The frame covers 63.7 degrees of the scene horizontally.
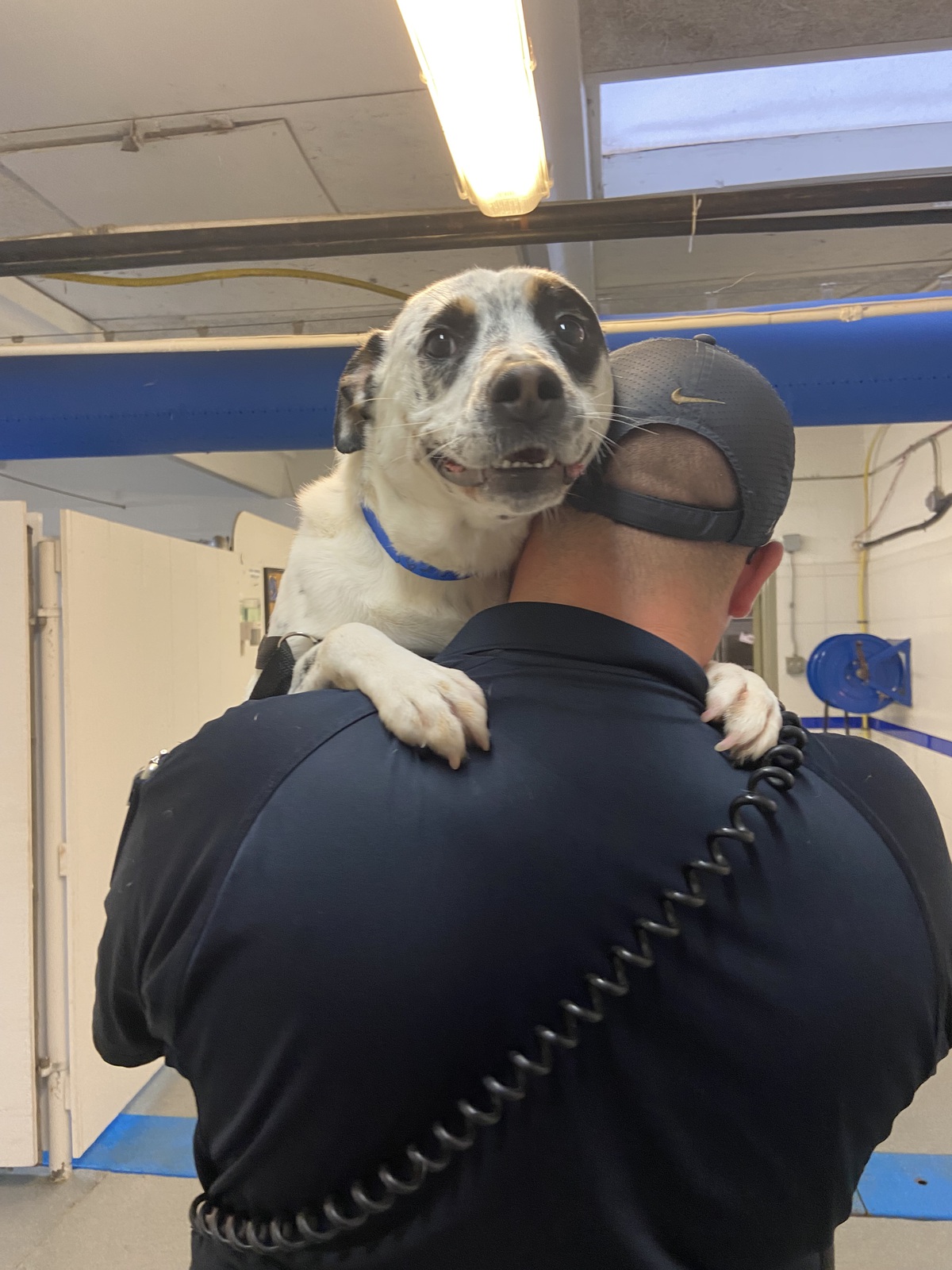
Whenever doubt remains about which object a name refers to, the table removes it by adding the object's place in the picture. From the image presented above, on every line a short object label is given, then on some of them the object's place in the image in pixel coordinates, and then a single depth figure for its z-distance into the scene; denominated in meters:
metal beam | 1.72
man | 0.60
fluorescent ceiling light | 1.13
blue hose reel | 4.09
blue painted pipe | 1.96
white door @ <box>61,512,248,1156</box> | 2.37
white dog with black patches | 0.91
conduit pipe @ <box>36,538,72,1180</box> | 2.35
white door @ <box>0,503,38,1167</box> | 2.30
